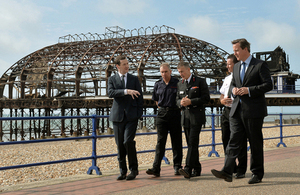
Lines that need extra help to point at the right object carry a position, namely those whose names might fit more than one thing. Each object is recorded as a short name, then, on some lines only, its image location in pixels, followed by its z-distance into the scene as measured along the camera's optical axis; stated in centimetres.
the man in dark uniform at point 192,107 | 498
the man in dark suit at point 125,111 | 496
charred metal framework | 3680
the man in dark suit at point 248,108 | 430
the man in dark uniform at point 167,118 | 523
